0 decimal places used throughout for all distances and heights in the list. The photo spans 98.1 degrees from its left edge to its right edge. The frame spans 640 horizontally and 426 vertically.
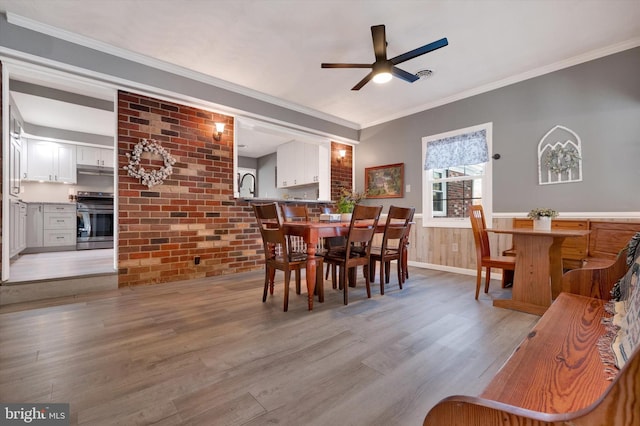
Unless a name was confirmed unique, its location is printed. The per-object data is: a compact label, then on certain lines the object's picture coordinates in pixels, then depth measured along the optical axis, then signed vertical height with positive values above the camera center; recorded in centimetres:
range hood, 582 +98
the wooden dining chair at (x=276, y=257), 239 -41
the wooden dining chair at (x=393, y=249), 289 -37
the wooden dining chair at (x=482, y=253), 266 -42
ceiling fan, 243 +147
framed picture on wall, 478 +60
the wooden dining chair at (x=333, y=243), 317 -36
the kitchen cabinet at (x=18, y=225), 352 -13
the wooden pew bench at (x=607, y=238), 262 -26
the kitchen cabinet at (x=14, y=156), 290 +73
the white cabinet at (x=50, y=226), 513 -20
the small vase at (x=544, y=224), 251 -10
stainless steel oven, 567 -9
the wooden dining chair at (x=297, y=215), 281 -2
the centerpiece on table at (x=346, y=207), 325 +8
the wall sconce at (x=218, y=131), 384 +117
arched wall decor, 310 +64
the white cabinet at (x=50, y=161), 527 +107
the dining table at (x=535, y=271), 234 -51
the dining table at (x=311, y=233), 239 -17
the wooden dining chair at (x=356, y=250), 255 -38
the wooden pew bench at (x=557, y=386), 47 -44
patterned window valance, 383 +91
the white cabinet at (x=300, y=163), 542 +115
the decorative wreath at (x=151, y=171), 322 +59
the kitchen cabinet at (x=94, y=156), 578 +126
